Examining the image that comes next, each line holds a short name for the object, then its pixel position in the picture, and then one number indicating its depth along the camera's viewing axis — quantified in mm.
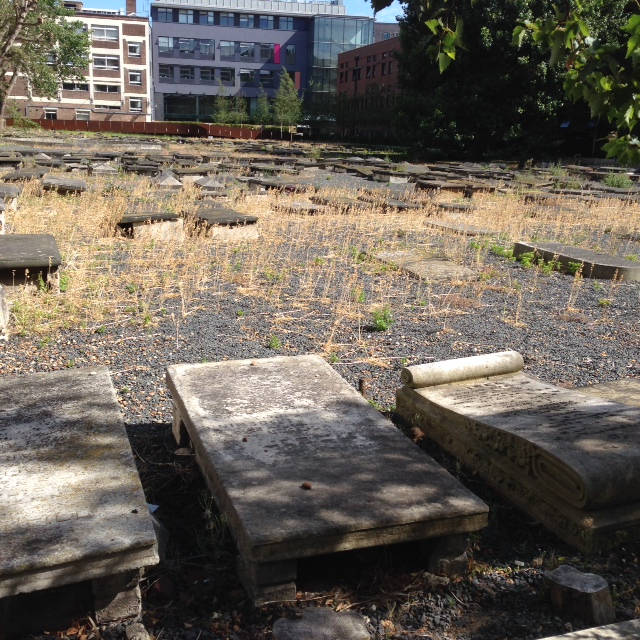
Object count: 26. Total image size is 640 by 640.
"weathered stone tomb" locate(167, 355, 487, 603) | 2535
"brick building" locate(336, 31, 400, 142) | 58094
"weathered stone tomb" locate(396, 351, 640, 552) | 3000
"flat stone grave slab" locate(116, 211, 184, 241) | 9508
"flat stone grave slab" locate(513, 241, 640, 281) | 8312
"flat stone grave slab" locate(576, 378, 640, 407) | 4188
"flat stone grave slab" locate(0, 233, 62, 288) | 6316
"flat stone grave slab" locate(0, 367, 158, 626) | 2234
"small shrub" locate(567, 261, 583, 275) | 8536
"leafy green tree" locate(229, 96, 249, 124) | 66812
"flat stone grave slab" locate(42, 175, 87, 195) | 13203
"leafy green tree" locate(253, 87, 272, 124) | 68381
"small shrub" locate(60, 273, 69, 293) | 6738
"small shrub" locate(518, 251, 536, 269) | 8925
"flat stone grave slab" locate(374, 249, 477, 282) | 8102
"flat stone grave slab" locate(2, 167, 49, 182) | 14164
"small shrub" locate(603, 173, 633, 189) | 20578
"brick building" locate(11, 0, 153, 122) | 71375
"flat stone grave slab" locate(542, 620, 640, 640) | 2279
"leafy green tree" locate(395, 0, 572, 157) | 29984
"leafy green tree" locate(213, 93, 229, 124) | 66794
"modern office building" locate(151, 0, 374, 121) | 79625
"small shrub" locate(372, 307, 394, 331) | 6141
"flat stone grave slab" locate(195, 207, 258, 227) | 9711
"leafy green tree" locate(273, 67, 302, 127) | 61594
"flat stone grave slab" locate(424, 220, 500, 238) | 11047
